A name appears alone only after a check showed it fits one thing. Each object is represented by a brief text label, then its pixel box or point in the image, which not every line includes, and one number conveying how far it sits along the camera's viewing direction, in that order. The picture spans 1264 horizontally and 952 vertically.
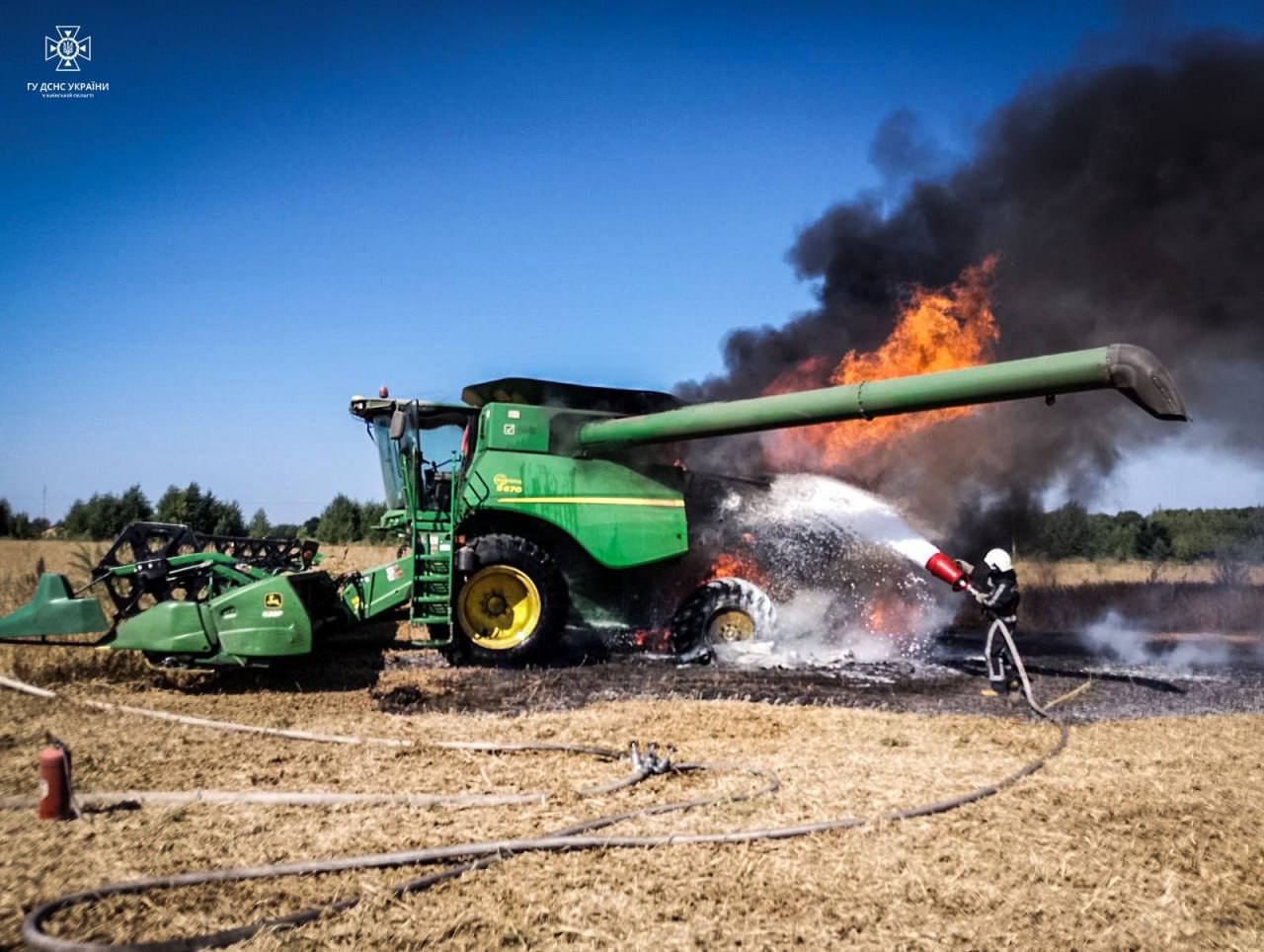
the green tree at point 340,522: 42.34
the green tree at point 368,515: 40.72
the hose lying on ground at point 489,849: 3.38
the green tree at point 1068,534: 25.08
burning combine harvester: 8.43
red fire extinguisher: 4.69
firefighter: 9.34
